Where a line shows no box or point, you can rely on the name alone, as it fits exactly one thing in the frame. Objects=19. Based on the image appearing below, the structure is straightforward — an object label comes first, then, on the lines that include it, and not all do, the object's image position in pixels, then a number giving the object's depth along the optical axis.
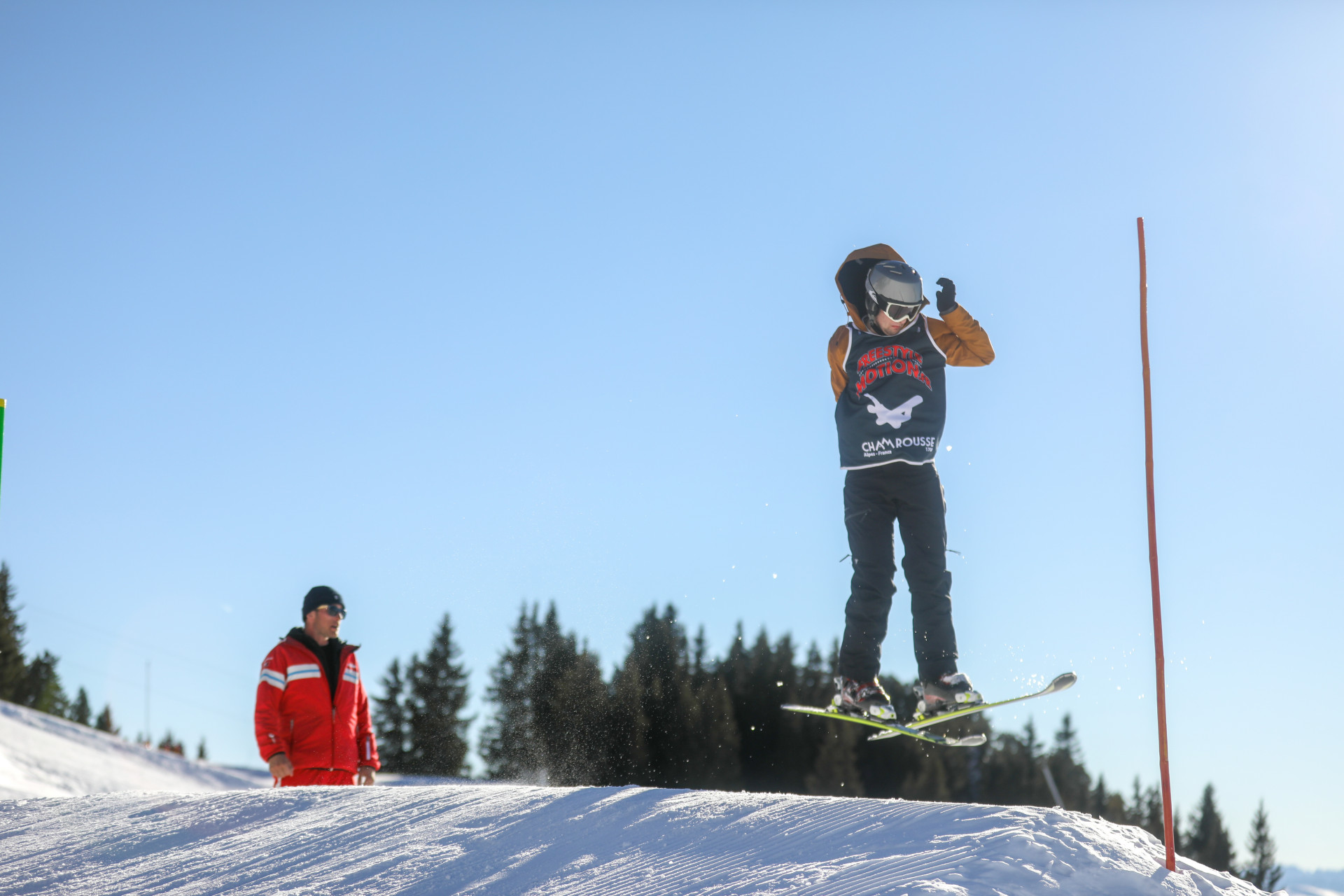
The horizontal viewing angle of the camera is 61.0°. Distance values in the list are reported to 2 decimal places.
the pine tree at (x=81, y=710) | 89.19
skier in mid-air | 6.29
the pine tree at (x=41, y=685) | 70.56
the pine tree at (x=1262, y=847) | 129.12
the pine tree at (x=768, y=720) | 55.75
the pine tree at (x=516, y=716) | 48.75
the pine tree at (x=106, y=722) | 88.31
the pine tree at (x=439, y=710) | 59.84
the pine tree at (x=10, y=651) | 68.19
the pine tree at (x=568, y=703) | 43.22
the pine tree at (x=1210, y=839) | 98.19
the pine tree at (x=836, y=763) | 60.59
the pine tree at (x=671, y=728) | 52.47
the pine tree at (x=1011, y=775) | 75.50
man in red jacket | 7.54
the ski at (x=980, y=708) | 5.88
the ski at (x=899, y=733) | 6.38
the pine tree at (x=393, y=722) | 59.72
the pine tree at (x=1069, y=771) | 91.62
